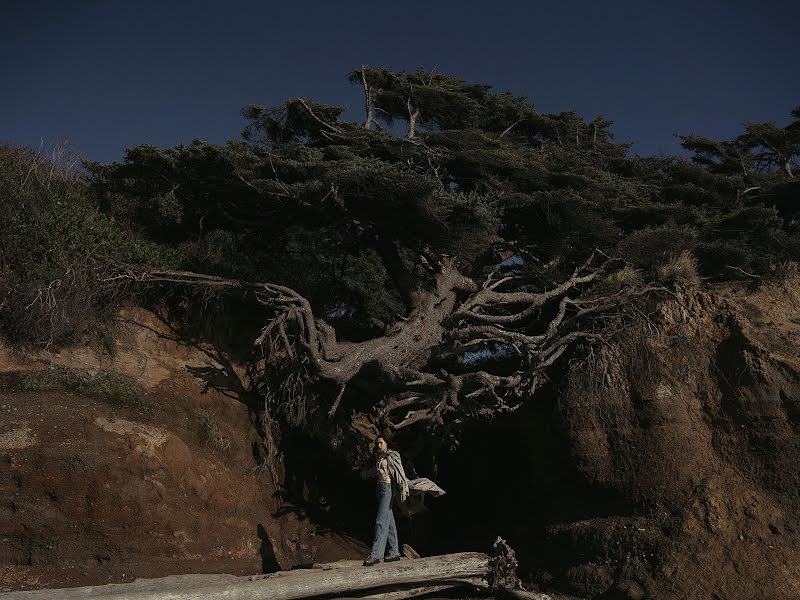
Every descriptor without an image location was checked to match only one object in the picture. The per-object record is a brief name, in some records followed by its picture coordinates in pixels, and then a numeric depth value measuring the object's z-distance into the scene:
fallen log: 8.58
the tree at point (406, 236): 12.70
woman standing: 10.45
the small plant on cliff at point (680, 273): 13.62
